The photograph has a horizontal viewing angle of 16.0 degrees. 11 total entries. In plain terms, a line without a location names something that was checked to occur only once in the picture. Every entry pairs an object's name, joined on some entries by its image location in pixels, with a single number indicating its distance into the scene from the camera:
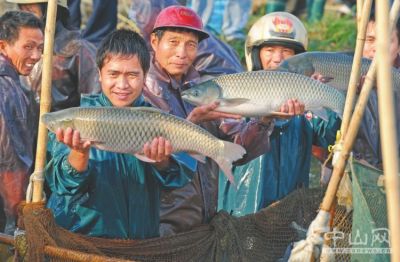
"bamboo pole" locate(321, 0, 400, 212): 5.92
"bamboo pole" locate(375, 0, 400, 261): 4.78
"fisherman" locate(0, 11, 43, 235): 8.46
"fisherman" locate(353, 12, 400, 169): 9.81
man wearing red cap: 8.09
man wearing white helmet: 9.10
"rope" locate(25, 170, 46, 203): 6.67
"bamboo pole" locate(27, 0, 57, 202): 6.67
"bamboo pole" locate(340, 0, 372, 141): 6.64
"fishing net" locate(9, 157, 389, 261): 6.65
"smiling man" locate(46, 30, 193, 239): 6.93
